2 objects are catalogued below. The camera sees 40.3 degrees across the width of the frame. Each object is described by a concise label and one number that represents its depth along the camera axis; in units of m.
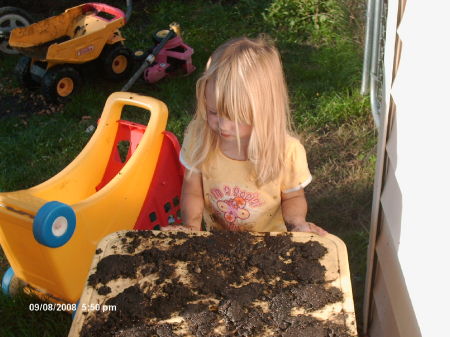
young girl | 1.77
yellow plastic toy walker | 2.09
